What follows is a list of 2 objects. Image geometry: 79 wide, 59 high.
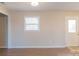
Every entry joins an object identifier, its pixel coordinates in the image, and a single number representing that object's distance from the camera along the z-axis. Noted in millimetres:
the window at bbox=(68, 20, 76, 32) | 2973
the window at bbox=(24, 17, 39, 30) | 3008
